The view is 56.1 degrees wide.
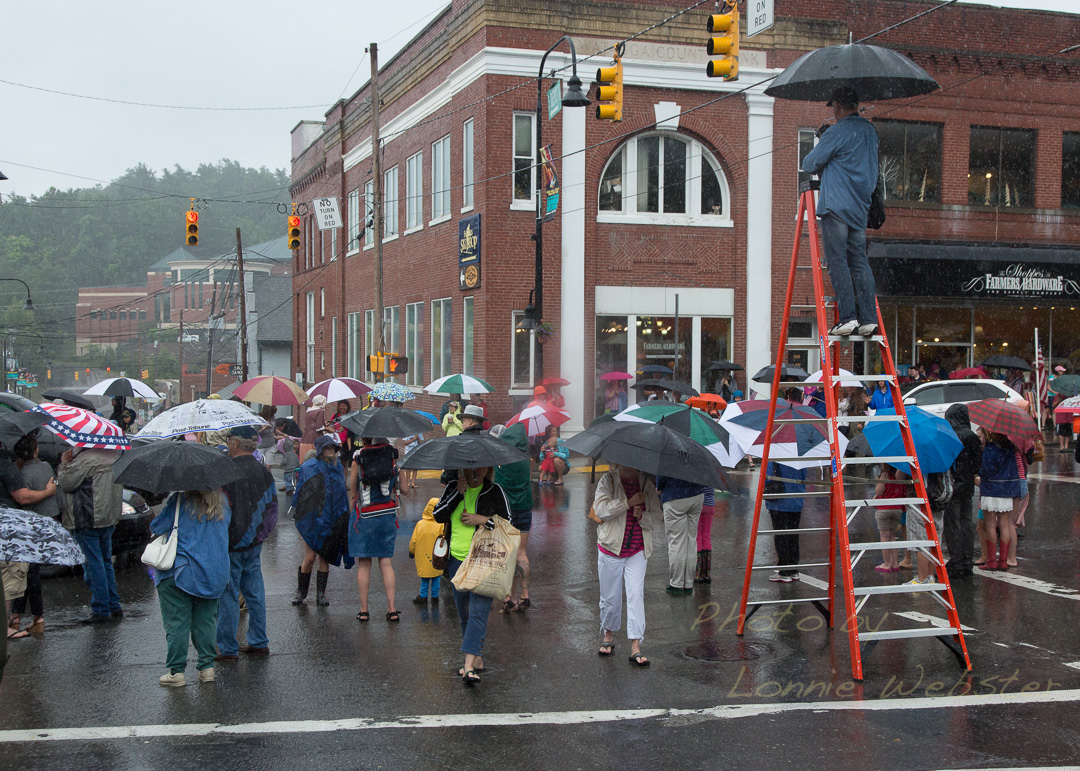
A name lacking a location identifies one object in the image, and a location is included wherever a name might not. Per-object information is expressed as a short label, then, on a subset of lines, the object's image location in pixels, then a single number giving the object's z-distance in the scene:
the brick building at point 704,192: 24.47
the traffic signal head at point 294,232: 26.56
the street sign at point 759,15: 14.23
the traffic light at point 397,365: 25.03
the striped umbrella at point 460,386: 18.00
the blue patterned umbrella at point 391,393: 15.27
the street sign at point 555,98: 19.86
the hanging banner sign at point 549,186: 21.81
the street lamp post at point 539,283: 21.65
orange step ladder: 7.06
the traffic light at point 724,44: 12.91
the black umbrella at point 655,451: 7.14
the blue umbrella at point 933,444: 8.99
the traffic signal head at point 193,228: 24.92
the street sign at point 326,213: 29.77
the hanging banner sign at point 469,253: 24.69
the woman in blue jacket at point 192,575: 6.94
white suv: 19.62
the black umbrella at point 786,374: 15.65
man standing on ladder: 7.82
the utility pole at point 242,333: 44.09
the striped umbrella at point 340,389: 14.22
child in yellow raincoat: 9.27
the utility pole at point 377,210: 26.28
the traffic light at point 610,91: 15.52
